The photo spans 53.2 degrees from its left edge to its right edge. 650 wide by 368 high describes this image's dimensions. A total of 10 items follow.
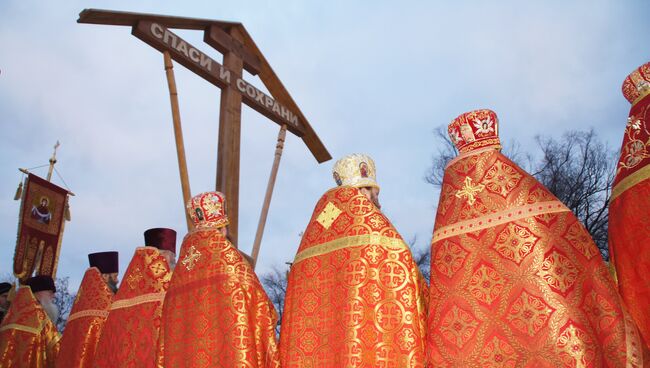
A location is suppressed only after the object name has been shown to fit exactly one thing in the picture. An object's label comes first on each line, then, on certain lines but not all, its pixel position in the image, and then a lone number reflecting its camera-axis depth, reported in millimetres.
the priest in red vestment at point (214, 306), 4754
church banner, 10094
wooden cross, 7438
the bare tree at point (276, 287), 23970
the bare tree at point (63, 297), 26152
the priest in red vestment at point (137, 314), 5996
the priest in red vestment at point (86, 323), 6971
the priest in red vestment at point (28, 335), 7523
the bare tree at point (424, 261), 18641
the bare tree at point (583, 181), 13285
